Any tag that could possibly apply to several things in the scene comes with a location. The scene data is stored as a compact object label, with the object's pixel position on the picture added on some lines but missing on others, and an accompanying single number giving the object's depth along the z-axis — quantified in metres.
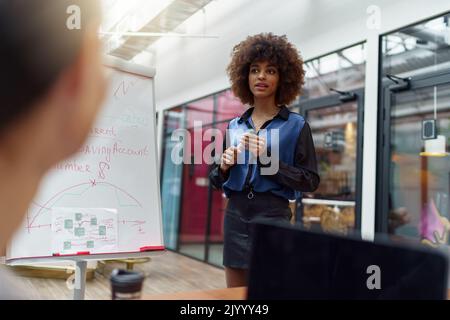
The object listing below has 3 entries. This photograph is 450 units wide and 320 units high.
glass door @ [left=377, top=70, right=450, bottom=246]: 3.50
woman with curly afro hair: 1.46
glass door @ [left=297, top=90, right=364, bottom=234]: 3.96
